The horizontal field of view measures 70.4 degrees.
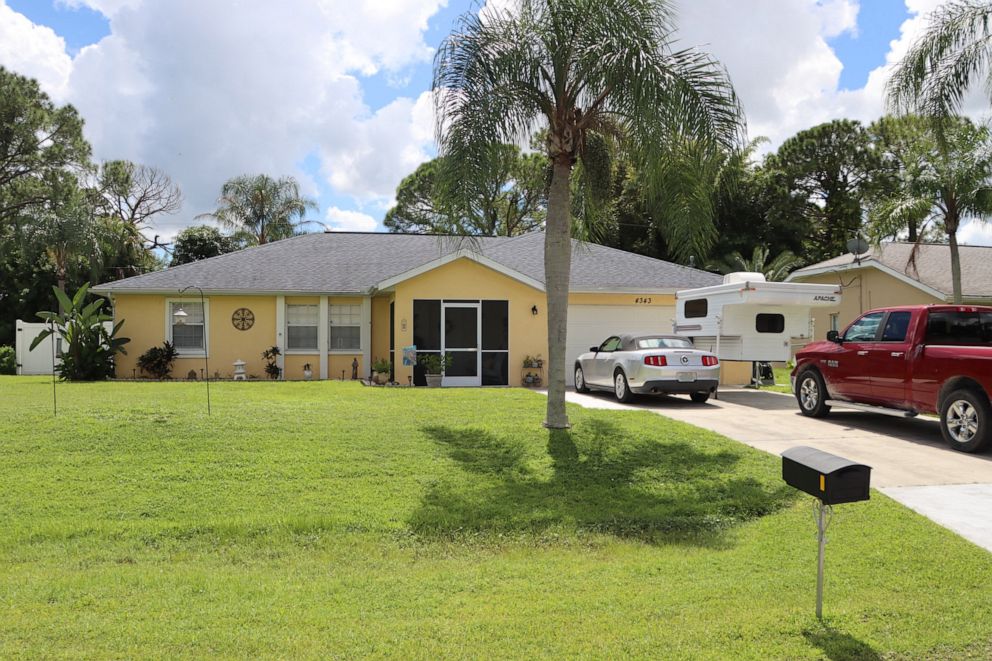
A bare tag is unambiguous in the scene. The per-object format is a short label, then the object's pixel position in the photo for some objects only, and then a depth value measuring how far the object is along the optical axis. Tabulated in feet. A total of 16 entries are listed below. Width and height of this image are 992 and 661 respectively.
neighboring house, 71.61
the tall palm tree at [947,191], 58.23
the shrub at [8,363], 79.66
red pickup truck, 29.84
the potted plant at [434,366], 56.59
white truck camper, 48.37
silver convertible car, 44.24
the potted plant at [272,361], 64.54
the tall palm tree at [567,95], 28.04
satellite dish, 71.98
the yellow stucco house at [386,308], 58.80
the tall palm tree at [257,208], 132.57
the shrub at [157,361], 63.10
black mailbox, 13.01
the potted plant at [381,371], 59.00
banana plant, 59.82
